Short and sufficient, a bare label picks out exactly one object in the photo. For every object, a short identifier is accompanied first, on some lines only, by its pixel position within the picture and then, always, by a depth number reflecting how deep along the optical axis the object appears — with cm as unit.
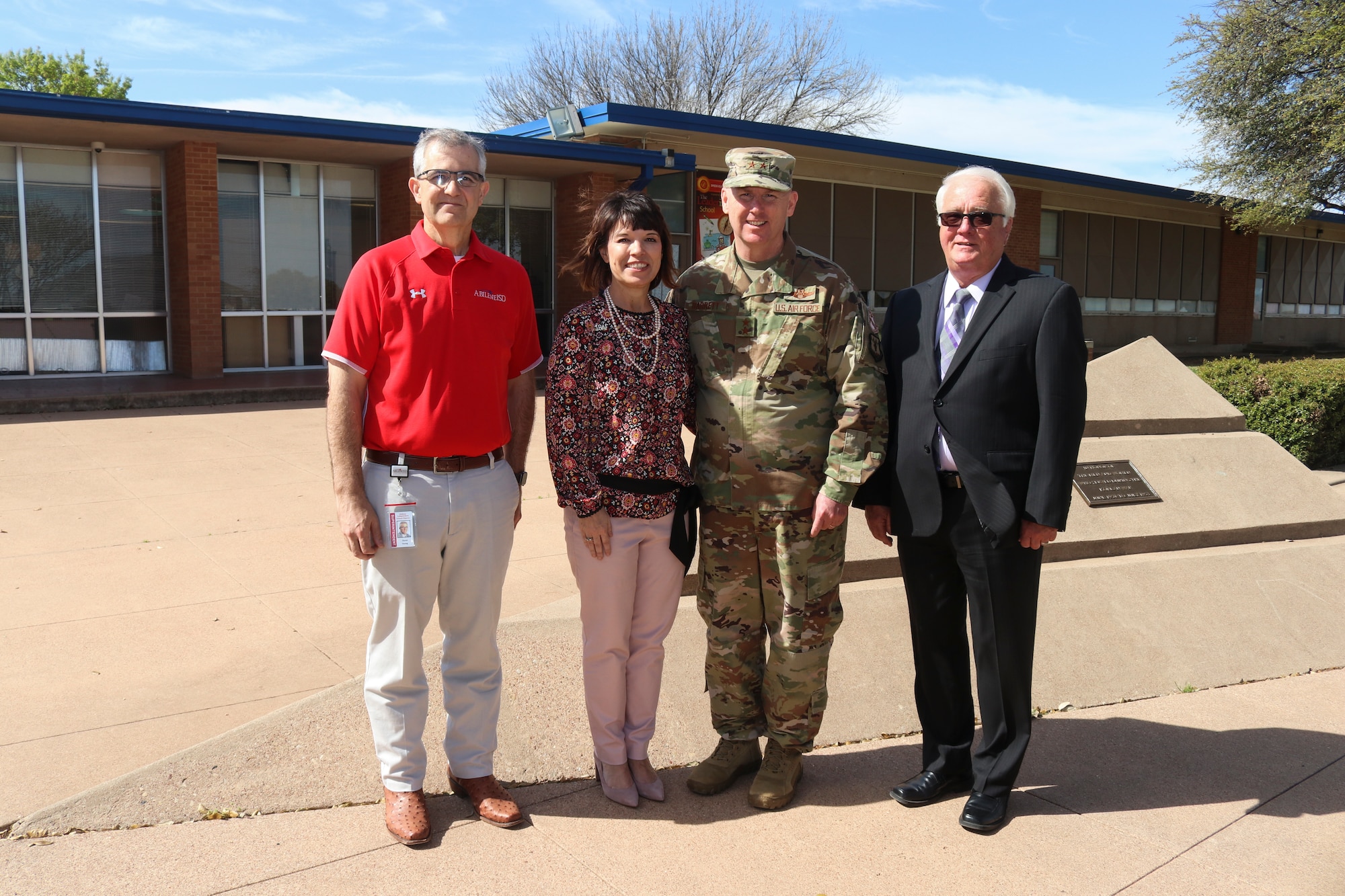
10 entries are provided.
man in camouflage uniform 326
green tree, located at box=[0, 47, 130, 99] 4188
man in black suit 316
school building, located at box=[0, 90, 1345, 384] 1291
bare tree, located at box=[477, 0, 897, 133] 3644
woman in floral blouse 316
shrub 998
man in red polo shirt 299
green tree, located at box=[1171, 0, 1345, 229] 1717
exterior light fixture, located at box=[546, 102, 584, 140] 1551
